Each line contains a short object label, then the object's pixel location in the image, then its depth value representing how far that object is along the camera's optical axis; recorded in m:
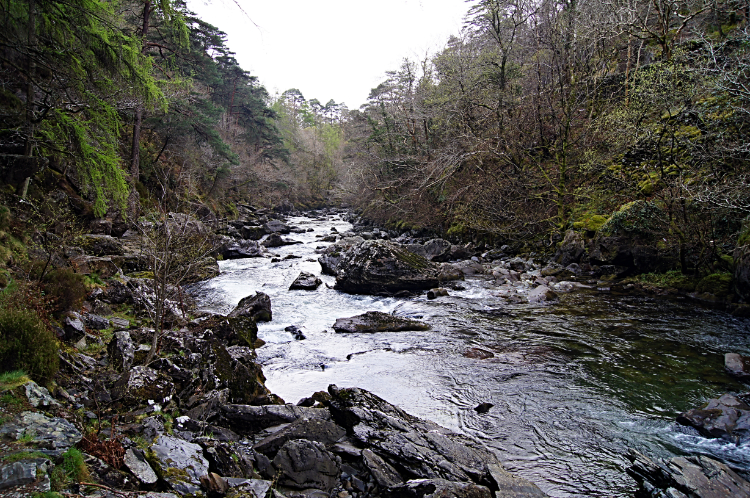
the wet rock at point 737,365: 6.14
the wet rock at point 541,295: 10.83
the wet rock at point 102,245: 11.64
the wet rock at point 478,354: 7.49
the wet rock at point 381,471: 3.74
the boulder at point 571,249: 13.87
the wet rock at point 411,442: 3.92
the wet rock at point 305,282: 13.22
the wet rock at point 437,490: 3.45
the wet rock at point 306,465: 3.73
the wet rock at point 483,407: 5.60
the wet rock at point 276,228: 26.20
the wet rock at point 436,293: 12.01
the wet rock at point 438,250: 17.06
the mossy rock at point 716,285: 9.70
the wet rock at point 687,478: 3.62
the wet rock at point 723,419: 4.67
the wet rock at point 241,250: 19.05
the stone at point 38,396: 3.41
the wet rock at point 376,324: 9.30
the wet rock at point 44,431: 2.77
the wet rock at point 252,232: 24.42
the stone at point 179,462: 3.10
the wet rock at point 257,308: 9.67
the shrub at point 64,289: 6.20
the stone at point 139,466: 2.96
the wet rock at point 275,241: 22.62
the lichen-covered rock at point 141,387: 4.37
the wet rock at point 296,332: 8.88
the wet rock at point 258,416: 4.59
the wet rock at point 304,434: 4.07
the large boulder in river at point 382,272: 12.75
